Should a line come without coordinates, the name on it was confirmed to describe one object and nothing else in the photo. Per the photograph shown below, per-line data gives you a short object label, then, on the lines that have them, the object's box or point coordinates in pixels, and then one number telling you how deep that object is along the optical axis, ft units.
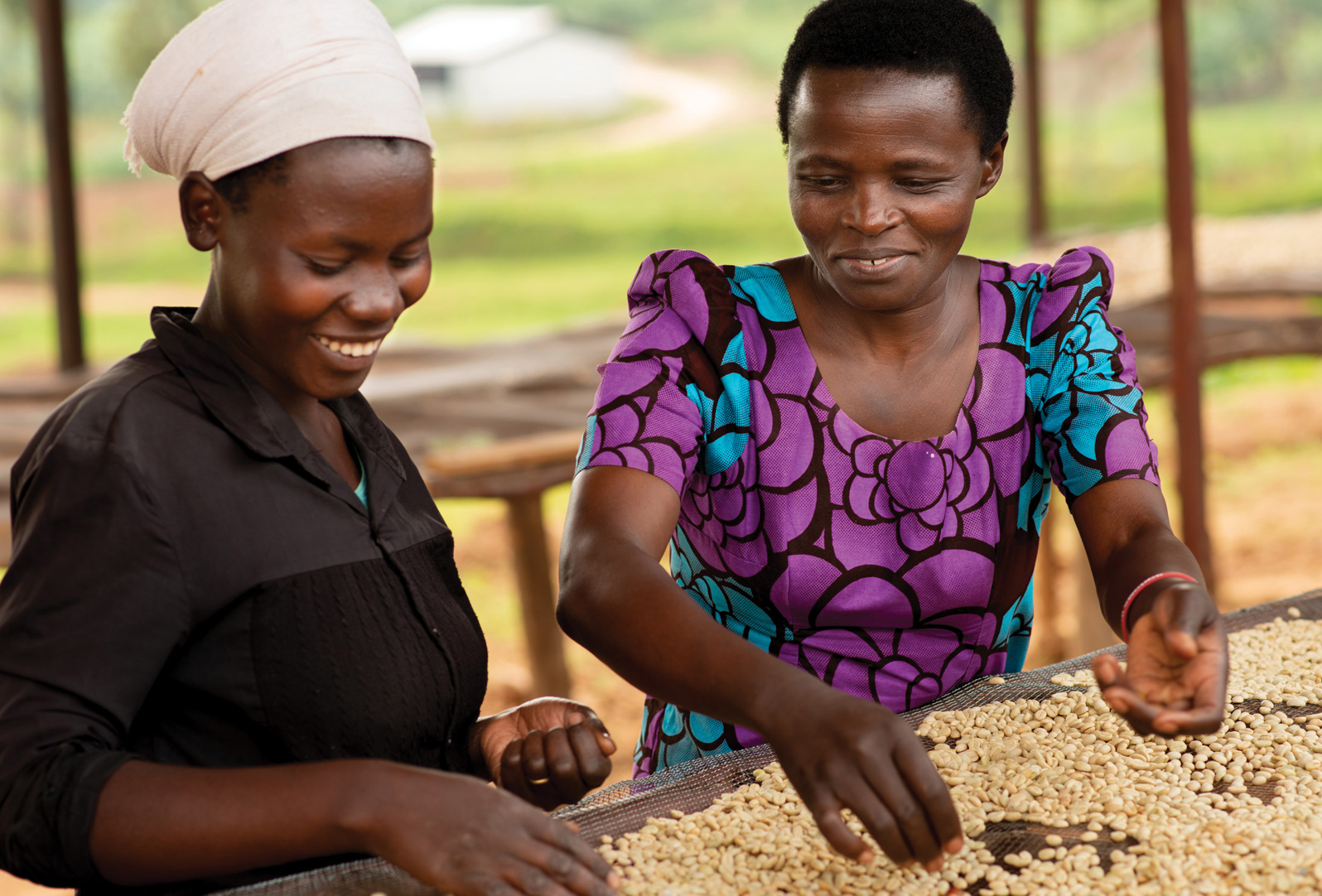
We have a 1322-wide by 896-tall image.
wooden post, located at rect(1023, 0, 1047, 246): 25.50
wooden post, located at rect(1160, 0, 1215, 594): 14.05
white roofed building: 47.09
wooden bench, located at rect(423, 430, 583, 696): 13.52
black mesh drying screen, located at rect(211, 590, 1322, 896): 4.69
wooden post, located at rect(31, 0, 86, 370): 18.08
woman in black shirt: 4.00
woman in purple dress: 5.81
